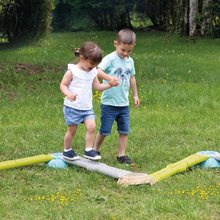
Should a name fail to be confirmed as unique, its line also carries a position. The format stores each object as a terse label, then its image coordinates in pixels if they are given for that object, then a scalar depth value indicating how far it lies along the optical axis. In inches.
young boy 238.5
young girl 227.1
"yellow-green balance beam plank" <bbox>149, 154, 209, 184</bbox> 214.6
